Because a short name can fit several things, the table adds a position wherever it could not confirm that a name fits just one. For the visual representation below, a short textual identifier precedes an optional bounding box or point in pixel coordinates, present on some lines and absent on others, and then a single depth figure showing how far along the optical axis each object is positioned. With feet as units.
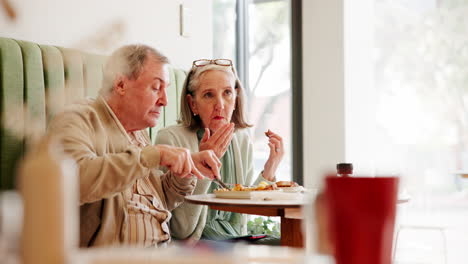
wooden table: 6.28
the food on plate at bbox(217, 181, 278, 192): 7.20
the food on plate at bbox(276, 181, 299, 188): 7.55
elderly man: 5.20
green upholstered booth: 6.58
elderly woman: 8.55
